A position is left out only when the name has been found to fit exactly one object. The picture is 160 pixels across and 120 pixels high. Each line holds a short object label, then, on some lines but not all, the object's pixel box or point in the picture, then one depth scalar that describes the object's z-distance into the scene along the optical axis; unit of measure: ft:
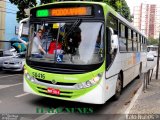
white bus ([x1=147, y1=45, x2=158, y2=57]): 101.68
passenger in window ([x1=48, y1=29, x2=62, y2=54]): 14.56
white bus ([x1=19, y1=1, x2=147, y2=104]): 13.91
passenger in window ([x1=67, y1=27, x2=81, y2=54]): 14.27
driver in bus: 15.30
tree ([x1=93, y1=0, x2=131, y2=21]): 39.78
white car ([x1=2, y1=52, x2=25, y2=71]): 32.46
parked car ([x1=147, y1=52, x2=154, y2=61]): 80.43
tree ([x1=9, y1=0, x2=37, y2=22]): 37.51
